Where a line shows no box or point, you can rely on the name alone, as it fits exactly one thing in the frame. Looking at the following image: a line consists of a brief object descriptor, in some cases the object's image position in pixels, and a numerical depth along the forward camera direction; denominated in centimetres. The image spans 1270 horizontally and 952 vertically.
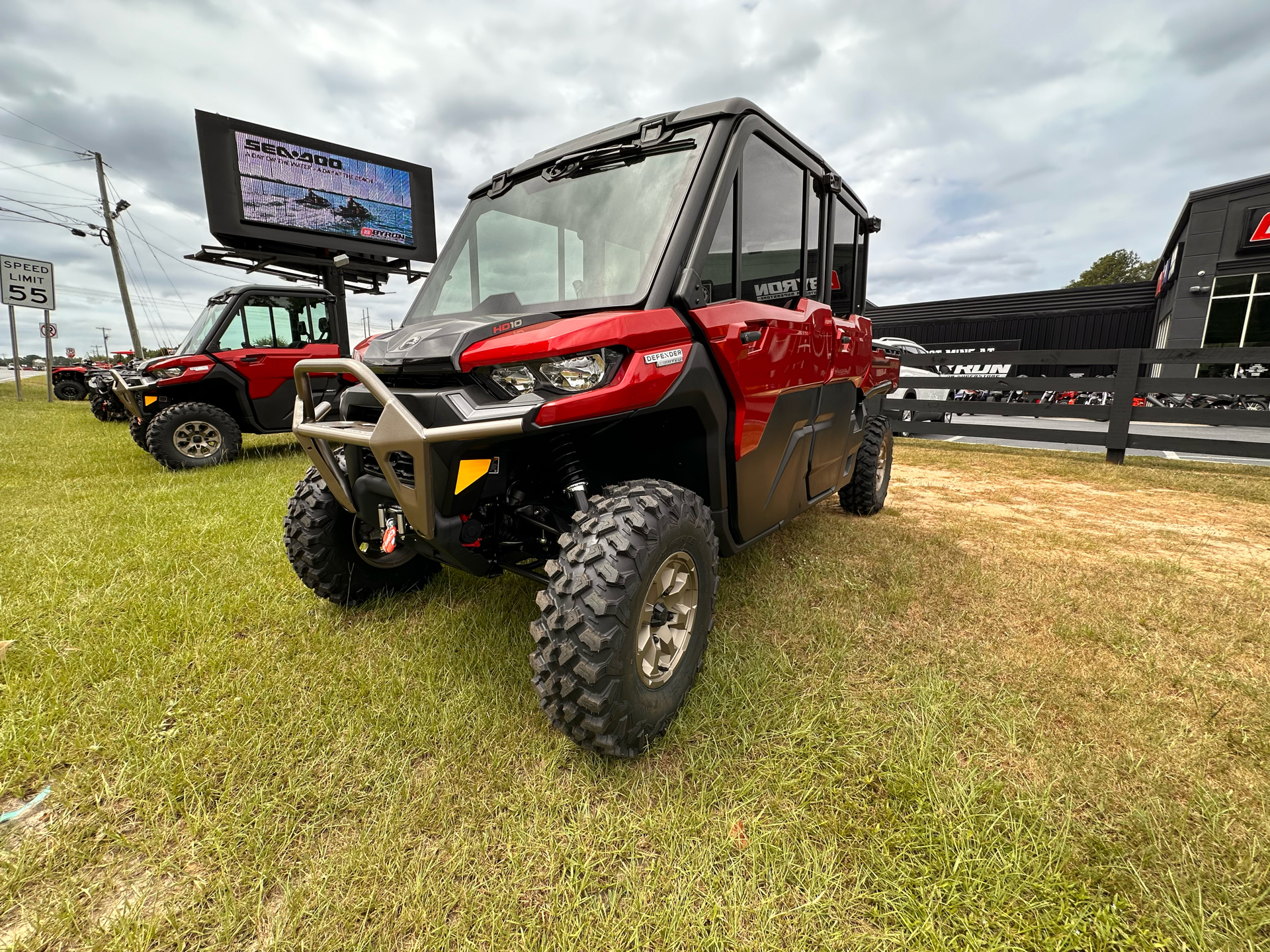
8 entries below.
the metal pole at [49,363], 1736
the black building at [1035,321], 2383
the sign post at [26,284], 1711
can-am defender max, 164
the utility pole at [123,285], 2306
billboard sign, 1122
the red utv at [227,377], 619
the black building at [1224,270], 1508
